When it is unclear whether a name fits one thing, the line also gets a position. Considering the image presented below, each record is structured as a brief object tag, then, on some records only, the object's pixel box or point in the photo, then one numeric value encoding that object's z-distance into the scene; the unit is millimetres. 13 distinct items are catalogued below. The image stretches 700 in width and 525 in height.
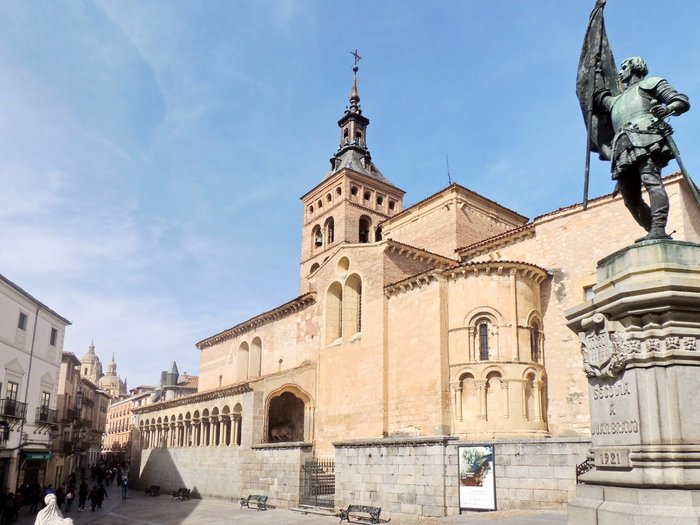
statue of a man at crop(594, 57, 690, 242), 5574
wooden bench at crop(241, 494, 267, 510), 22703
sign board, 13797
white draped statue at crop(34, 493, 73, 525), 7546
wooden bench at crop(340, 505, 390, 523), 16172
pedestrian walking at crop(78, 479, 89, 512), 27192
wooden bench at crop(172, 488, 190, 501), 30180
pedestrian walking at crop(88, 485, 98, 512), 26898
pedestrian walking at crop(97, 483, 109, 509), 27203
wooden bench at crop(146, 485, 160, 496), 34000
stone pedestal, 4742
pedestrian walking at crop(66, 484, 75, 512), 25266
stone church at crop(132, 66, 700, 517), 16219
